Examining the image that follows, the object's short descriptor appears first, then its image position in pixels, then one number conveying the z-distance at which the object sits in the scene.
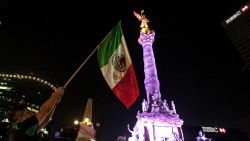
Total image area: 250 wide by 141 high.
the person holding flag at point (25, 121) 3.91
